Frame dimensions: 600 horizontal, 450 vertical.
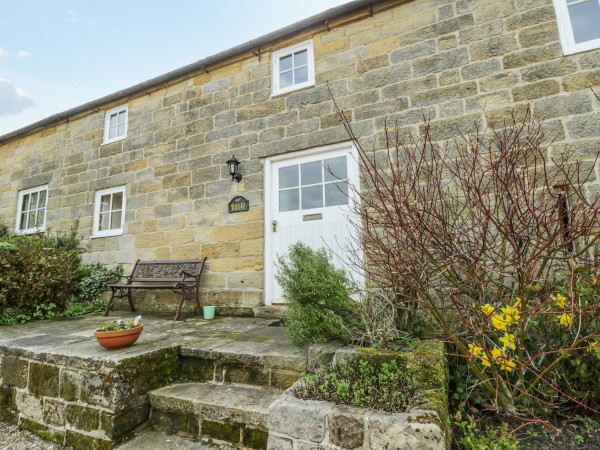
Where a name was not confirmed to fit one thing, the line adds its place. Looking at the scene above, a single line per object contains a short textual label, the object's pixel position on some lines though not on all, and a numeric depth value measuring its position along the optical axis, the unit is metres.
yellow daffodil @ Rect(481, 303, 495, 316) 1.73
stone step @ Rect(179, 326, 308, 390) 2.32
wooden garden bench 4.67
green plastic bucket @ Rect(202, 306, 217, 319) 4.54
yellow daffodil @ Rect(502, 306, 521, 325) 1.71
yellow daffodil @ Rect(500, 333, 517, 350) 1.70
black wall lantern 4.92
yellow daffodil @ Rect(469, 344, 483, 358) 1.76
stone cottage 3.55
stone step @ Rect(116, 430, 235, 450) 2.00
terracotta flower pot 2.44
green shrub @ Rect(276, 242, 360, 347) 2.33
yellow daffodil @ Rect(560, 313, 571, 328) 1.72
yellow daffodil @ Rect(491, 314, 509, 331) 1.69
